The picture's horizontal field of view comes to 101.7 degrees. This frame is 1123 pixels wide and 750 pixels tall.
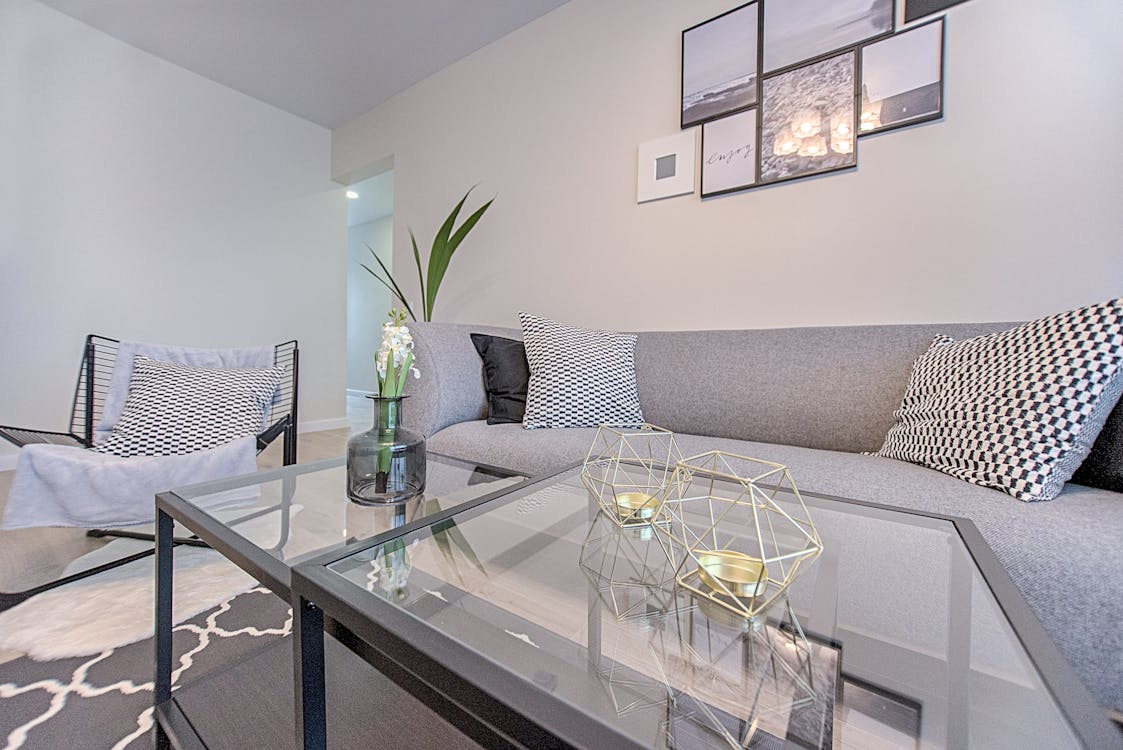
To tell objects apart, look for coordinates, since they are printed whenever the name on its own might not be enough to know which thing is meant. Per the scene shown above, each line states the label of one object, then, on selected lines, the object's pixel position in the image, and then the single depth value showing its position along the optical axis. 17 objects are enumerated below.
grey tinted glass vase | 0.86
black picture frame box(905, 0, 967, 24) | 1.44
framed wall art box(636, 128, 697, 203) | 1.92
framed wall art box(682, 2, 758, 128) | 1.77
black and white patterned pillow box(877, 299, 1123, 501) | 0.83
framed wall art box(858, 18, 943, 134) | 1.45
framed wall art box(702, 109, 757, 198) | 1.77
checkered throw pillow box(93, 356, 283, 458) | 1.47
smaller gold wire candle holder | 0.73
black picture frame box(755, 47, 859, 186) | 1.59
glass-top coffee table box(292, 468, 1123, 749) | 0.32
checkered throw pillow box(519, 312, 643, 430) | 1.53
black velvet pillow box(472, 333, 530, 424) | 1.67
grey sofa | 0.68
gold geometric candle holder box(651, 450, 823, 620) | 0.50
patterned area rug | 0.74
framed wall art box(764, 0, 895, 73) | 1.54
